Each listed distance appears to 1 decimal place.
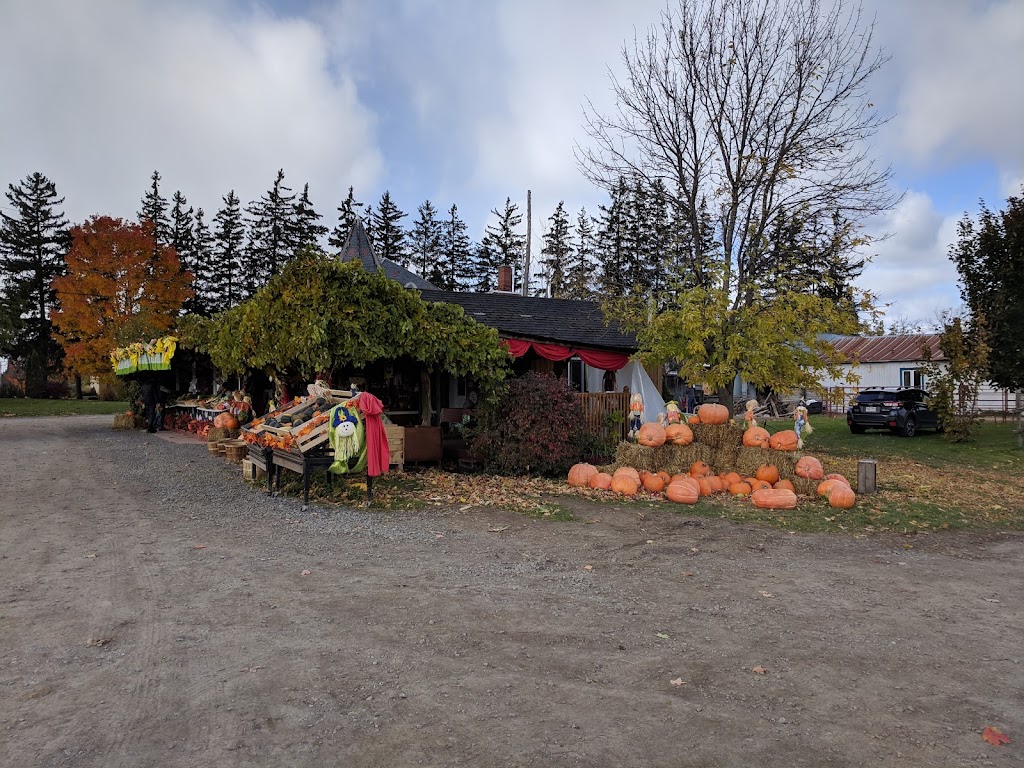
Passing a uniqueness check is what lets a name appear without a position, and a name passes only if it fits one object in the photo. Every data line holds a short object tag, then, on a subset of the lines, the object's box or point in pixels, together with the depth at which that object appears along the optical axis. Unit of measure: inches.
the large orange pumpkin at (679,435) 411.2
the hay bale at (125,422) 915.4
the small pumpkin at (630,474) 396.2
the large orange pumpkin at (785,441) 398.3
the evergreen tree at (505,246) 2076.8
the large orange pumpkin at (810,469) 386.9
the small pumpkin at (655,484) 396.8
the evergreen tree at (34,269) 1697.8
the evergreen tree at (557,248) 1994.3
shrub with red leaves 449.1
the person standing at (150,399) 868.5
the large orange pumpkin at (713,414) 423.2
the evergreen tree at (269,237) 1953.7
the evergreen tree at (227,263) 1926.7
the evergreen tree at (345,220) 2043.6
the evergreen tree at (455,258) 2121.1
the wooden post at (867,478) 399.2
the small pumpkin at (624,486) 391.2
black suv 824.9
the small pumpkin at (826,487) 367.2
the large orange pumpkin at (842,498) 355.3
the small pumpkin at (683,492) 370.9
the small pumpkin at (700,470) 405.1
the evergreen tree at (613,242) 1773.5
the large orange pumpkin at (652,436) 407.5
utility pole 1563.7
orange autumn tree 1240.8
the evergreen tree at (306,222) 1987.3
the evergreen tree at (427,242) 2146.9
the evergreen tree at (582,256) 1834.4
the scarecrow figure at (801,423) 454.0
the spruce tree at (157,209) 1925.4
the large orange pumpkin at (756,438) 403.2
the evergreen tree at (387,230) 2078.0
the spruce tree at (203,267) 1913.1
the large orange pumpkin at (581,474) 412.2
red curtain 524.7
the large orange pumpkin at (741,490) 386.3
